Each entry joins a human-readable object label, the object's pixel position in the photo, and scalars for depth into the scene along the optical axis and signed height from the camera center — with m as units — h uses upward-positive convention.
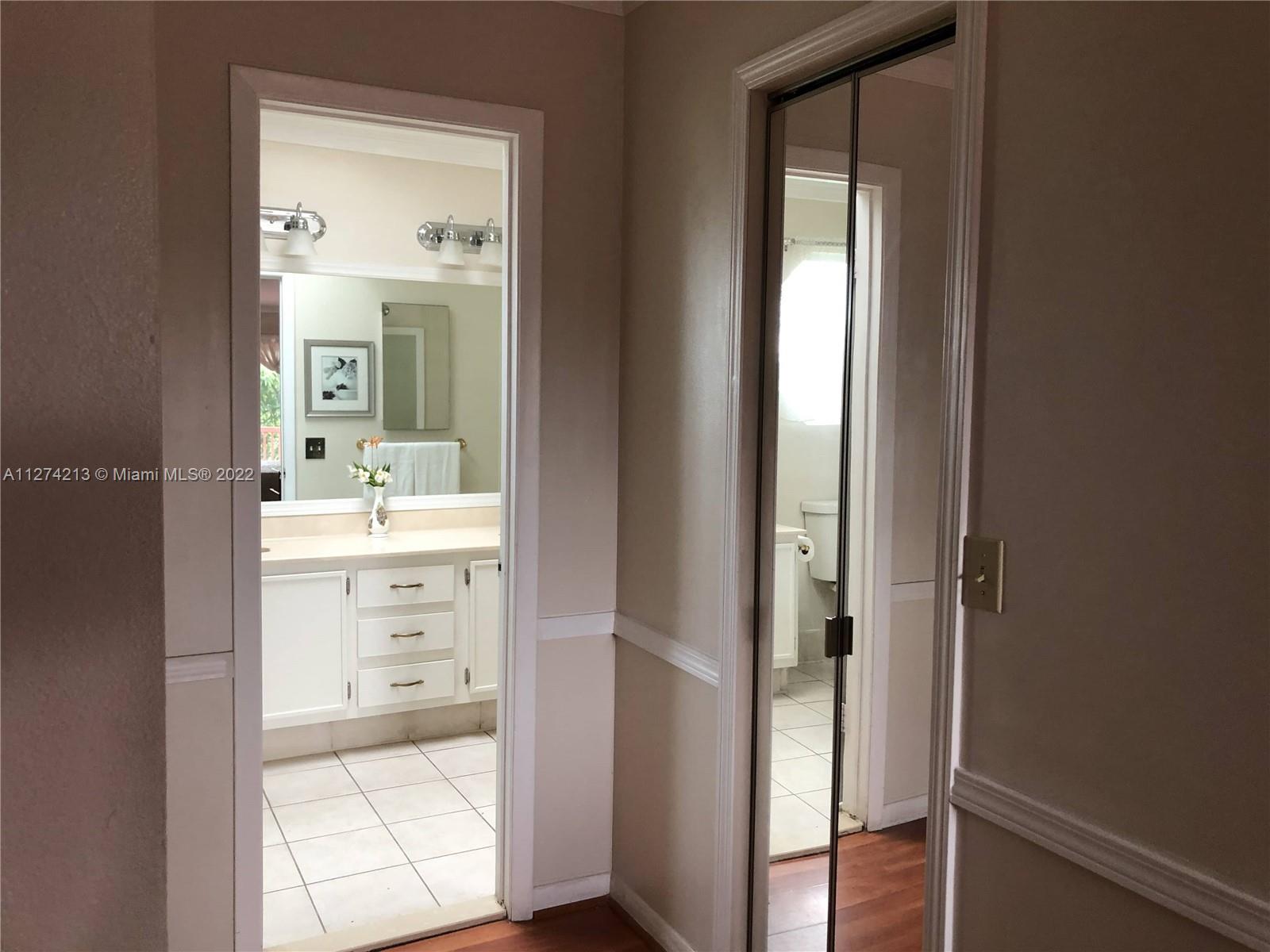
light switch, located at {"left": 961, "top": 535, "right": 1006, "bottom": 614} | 1.50 -0.23
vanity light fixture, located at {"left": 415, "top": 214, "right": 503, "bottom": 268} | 4.17 +0.77
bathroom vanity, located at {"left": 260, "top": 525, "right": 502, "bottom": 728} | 3.65 -0.83
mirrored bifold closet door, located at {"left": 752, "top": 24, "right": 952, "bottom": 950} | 1.84 -0.02
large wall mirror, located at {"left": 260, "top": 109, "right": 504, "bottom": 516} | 3.96 +0.41
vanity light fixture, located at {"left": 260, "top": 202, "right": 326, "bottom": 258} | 3.89 +0.76
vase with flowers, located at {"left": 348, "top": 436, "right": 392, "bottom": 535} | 4.16 -0.29
